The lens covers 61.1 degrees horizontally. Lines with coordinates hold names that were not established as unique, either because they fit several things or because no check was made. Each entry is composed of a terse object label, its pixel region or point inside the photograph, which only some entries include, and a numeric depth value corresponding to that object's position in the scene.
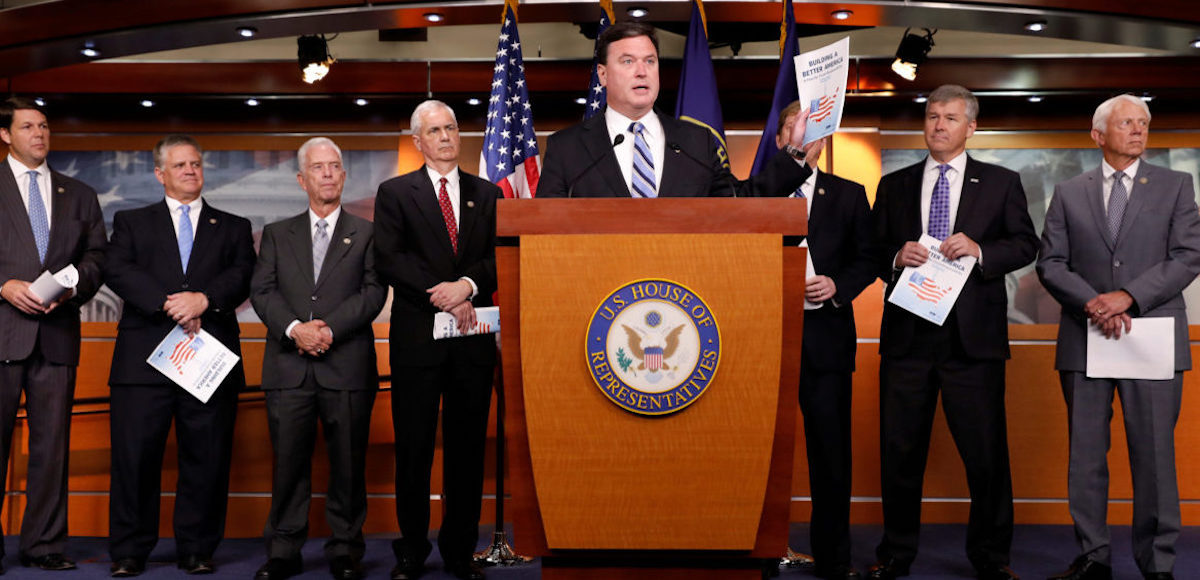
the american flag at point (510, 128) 4.70
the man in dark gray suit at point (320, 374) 4.33
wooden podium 2.08
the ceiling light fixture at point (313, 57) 5.25
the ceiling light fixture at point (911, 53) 5.27
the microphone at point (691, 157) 2.63
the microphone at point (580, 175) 2.65
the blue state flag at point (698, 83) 4.70
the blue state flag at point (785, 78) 4.42
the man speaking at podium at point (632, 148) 2.64
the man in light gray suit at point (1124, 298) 3.95
